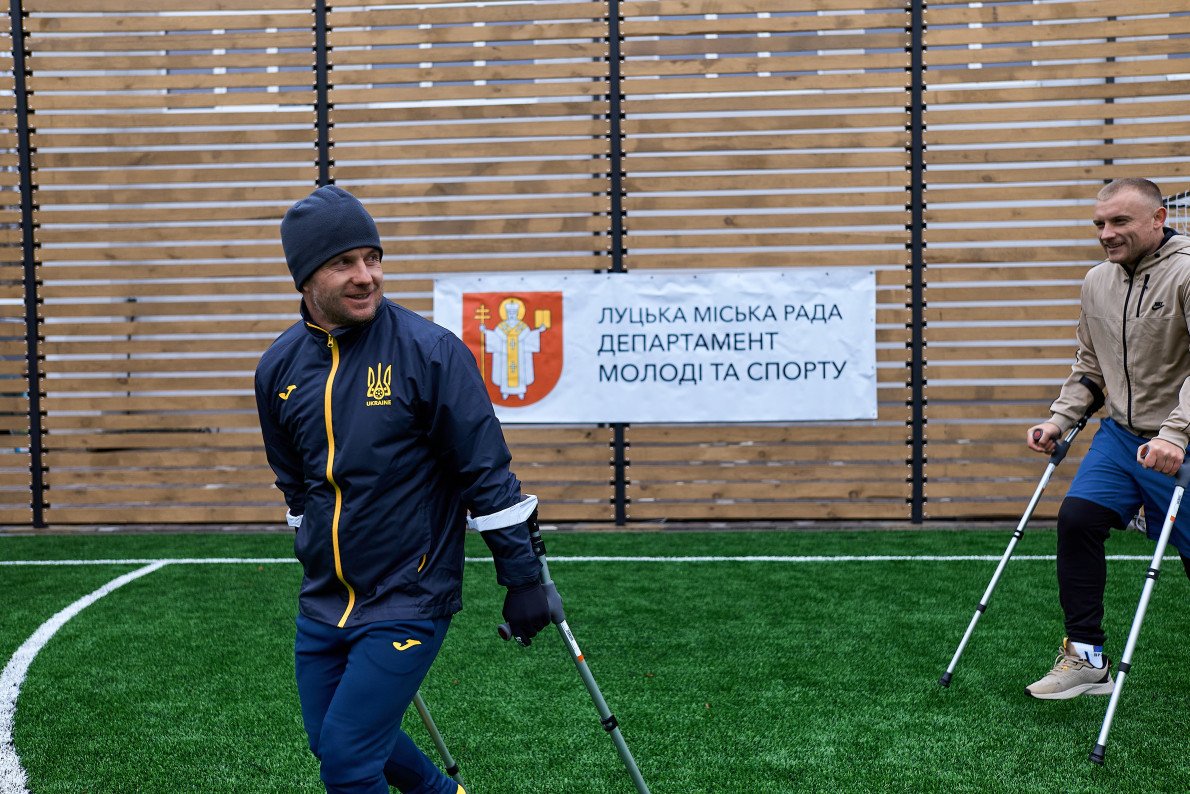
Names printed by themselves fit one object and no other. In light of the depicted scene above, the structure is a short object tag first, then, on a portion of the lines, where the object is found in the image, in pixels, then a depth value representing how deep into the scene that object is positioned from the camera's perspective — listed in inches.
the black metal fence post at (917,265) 339.6
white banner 339.6
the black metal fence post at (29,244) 352.5
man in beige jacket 155.6
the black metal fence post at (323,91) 348.2
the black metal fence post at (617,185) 343.9
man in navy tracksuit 94.9
